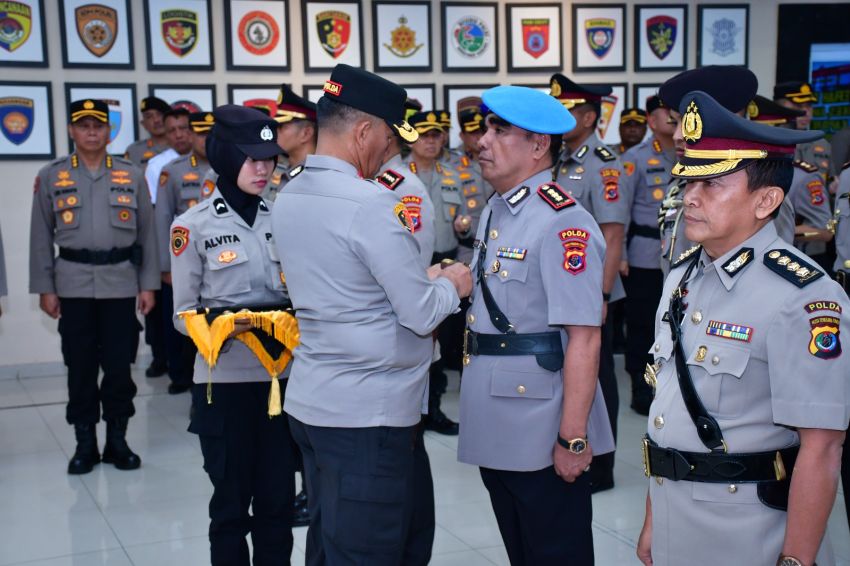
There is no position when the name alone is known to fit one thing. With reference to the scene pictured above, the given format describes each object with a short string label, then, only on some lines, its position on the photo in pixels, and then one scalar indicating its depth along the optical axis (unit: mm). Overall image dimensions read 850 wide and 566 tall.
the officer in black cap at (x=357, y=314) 2113
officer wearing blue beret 2309
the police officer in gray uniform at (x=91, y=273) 4547
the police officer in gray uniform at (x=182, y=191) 6043
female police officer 2855
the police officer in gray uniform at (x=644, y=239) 5484
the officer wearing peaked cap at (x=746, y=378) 1610
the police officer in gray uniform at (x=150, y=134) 6863
